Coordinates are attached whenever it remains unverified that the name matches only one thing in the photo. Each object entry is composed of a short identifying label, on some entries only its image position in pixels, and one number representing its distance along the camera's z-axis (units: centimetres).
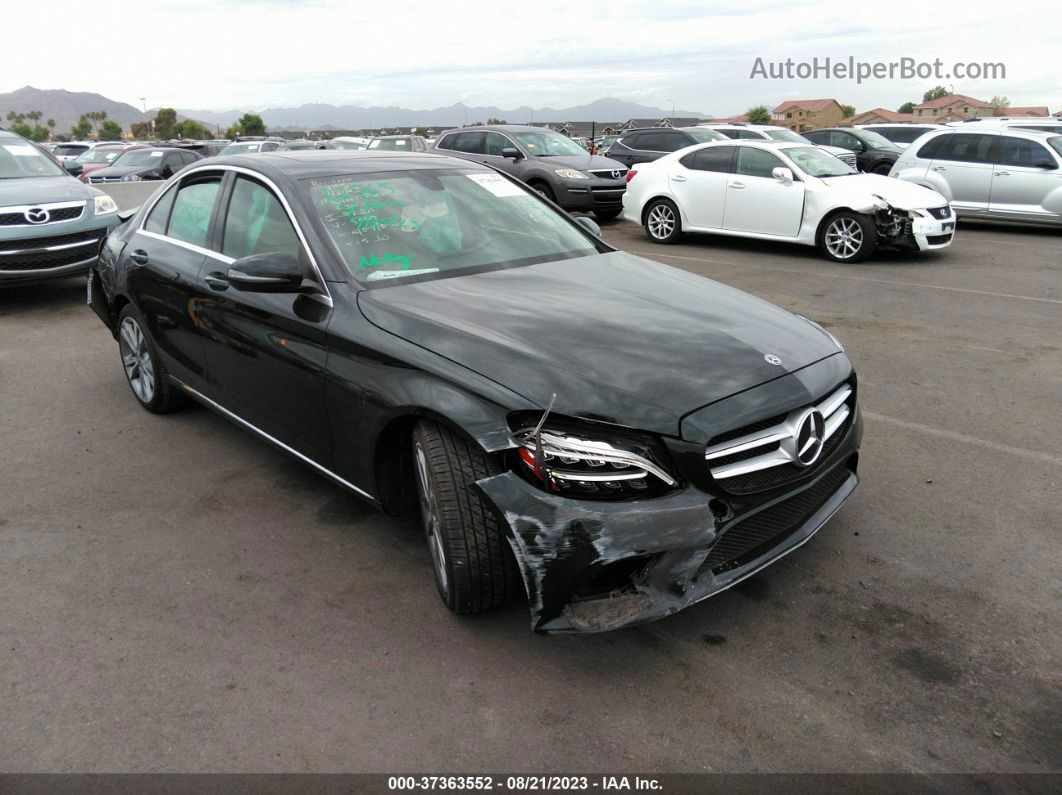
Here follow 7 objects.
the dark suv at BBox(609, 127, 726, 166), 1720
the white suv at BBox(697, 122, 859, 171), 1695
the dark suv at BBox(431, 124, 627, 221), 1417
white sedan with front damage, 1052
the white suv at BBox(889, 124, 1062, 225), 1312
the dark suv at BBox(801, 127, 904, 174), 1861
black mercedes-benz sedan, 273
